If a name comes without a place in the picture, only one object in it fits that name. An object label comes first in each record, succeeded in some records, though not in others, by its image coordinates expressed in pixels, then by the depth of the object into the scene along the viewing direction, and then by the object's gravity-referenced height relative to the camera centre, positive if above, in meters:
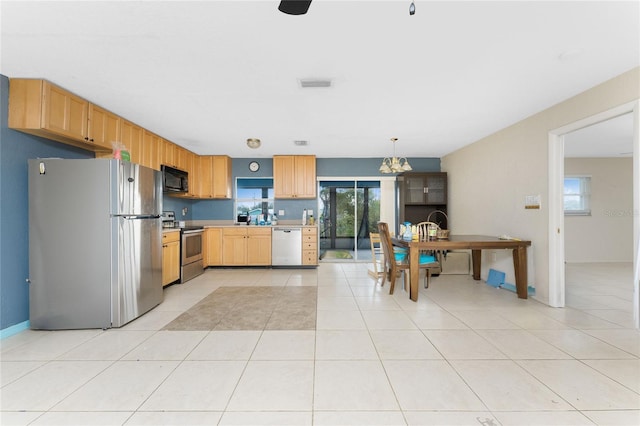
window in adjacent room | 6.30 +0.40
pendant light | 4.10 +0.72
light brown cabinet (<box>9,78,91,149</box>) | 2.46 +1.03
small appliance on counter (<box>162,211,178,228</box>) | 4.55 -0.11
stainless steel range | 4.49 -0.65
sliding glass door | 6.12 +0.03
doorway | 6.11 +0.06
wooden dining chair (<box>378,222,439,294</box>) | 3.75 -0.73
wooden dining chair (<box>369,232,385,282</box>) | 4.48 -1.07
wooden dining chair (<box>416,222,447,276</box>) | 4.59 -0.82
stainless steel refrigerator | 2.56 -0.30
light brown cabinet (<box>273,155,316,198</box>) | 5.70 +0.92
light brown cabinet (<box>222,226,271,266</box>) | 5.41 -0.72
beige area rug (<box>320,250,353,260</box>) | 6.17 -1.02
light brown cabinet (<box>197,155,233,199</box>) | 5.63 +0.81
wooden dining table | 3.36 -0.47
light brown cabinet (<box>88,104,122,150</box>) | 3.00 +1.06
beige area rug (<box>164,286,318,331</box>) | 2.68 -1.17
